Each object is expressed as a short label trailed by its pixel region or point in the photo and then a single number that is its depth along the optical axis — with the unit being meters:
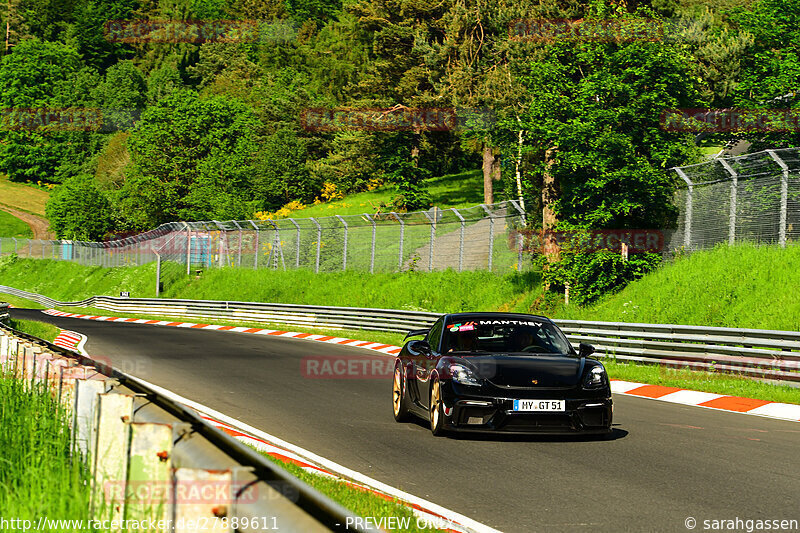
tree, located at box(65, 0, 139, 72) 181.62
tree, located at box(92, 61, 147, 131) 146.25
